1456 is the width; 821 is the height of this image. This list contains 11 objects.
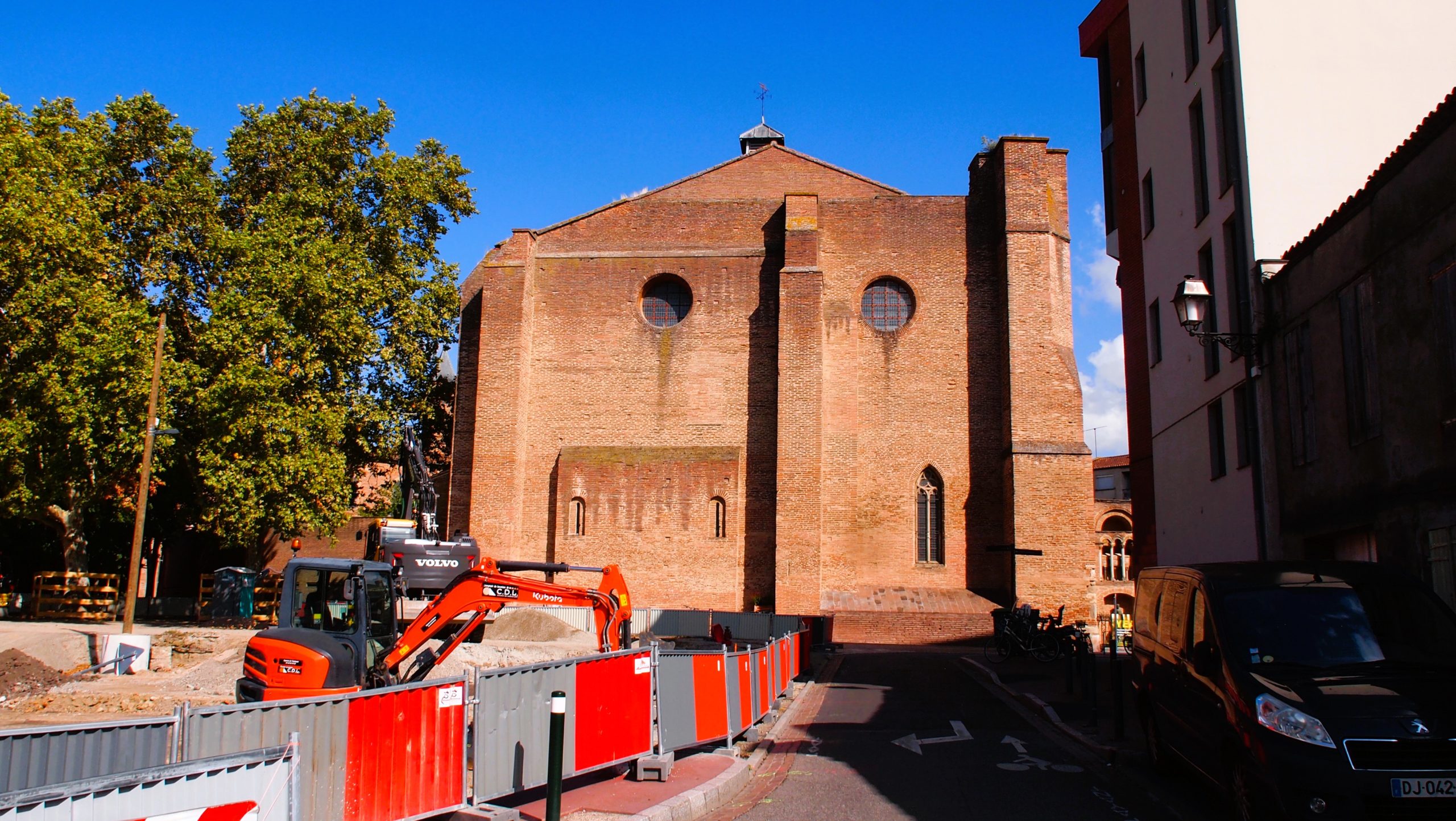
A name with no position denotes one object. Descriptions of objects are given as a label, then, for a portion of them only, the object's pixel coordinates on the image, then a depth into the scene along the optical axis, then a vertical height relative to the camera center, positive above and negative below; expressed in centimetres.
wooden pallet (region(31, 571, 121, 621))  2545 -158
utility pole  2030 +61
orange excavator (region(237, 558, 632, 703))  891 -81
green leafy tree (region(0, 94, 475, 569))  2259 +555
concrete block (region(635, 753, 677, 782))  841 -181
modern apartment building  1317 +528
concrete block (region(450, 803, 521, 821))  677 -178
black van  557 -81
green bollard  634 -133
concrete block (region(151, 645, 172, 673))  1927 -226
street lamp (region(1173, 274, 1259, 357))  1084 +260
